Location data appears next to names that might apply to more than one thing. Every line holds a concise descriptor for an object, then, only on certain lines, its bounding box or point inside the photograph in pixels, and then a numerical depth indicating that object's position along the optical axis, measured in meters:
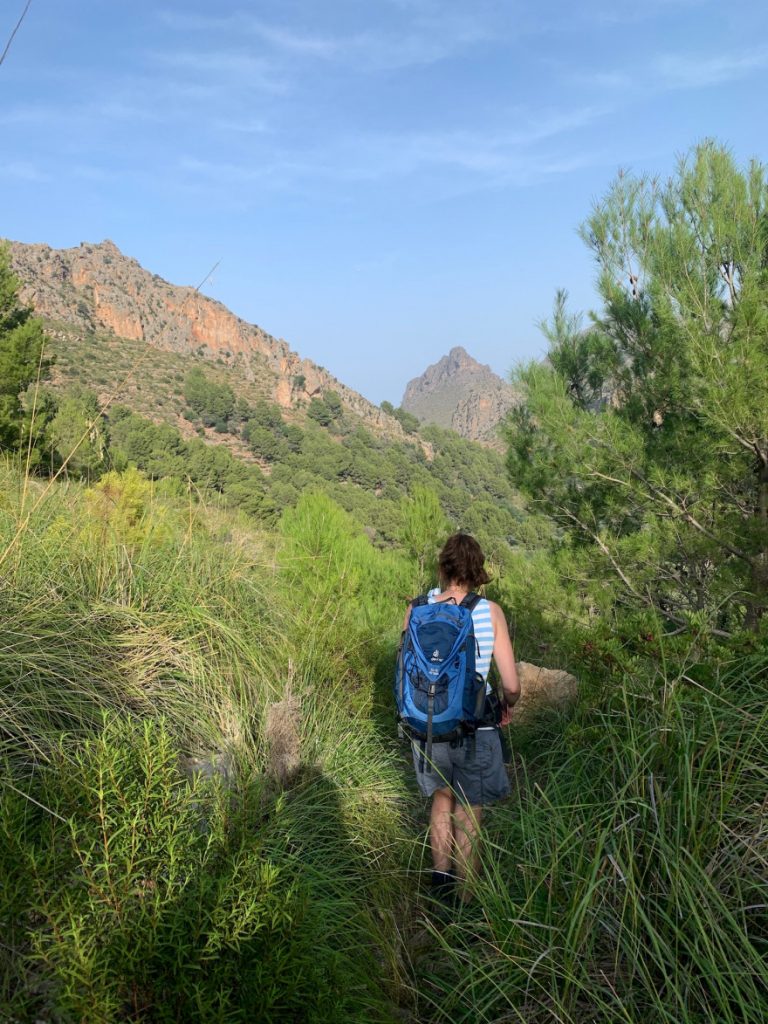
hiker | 2.72
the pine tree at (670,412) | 5.70
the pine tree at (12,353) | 15.17
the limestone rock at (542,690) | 4.51
